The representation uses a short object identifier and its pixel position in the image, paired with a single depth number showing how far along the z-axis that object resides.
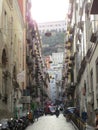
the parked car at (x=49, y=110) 51.14
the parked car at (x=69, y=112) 29.20
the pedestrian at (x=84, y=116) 22.00
